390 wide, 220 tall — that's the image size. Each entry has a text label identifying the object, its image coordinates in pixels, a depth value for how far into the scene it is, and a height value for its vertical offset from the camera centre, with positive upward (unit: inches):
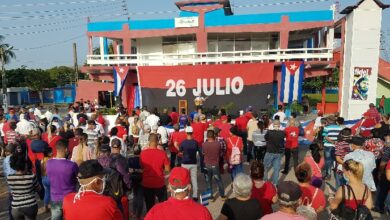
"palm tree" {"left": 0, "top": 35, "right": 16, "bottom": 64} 1924.7 +197.3
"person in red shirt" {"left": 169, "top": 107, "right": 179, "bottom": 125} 488.5 -52.5
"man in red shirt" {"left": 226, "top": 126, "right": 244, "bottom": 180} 277.9 -60.6
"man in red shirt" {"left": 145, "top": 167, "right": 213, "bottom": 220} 107.1 -42.9
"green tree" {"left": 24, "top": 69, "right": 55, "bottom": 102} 1850.4 +16.6
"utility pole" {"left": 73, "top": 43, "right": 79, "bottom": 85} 1332.3 +131.4
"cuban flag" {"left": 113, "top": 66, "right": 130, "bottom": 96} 718.5 +15.7
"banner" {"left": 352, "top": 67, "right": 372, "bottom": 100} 561.9 +1.6
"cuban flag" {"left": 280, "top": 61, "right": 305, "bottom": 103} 662.5 +10.3
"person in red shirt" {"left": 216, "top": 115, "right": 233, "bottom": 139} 328.2 -48.1
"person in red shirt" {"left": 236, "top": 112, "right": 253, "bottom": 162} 410.5 -53.3
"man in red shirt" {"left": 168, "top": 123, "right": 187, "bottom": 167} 315.9 -54.1
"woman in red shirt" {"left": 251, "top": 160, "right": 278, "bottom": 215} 149.7 -51.4
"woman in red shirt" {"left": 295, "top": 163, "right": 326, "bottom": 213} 150.3 -52.8
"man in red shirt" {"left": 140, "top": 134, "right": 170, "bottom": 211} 209.2 -56.8
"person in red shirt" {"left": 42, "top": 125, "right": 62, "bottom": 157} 271.8 -48.2
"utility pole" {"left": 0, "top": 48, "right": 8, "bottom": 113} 950.7 -19.3
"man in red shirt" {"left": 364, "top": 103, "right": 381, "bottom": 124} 429.9 -41.8
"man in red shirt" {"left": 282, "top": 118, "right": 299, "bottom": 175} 332.6 -60.9
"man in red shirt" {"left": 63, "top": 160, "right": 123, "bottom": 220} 111.7 -42.6
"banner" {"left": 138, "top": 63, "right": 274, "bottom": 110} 676.7 -0.4
